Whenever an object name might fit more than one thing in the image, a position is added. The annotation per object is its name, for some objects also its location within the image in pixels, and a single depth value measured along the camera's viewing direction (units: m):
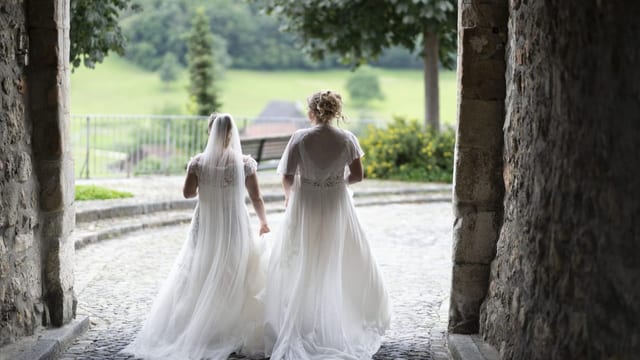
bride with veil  10.21
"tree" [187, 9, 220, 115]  48.44
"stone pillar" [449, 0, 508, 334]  10.13
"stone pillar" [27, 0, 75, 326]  10.42
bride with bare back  10.23
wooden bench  25.12
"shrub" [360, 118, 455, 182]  27.79
